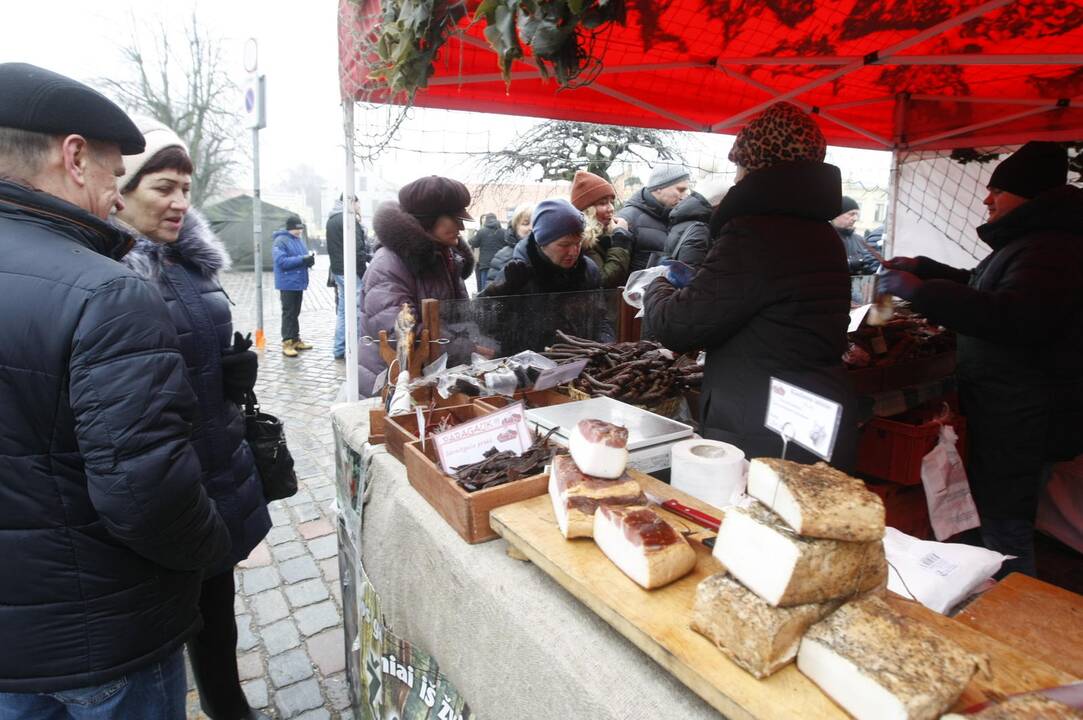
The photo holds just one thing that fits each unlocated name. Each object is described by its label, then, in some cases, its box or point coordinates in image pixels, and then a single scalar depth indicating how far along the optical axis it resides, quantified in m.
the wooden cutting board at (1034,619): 1.11
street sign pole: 7.04
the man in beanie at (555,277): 3.12
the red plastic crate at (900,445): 2.98
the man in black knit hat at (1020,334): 2.57
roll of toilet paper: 1.59
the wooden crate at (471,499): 1.49
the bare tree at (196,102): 18.28
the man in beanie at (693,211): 4.11
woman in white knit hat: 1.94
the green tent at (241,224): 20.34
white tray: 1.91
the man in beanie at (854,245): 6.46
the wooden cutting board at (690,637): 0.88
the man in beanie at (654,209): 4.92
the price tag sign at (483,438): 1.68
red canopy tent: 2.88
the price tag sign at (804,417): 1.16
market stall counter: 1.07
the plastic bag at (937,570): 1.26
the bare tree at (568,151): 9.30
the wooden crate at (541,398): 2.45
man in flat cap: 1.31
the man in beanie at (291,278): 9.06
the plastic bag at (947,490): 2.82
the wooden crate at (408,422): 2.01
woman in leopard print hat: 2.04
